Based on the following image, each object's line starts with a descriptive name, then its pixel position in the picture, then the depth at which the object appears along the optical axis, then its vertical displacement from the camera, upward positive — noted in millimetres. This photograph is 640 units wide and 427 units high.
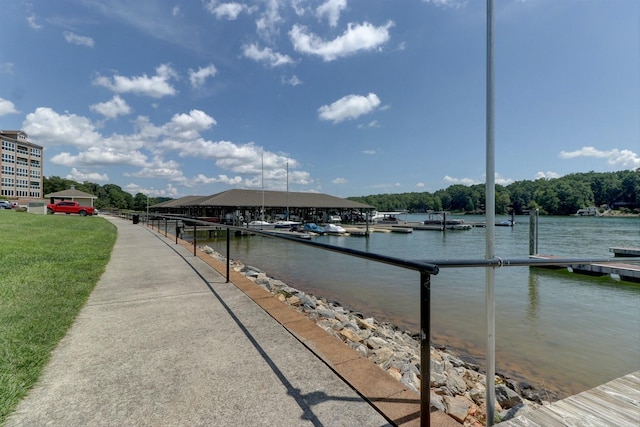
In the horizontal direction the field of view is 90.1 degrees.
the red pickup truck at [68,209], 36562 -27
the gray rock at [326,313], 6589 -2195
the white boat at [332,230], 38094 -2443
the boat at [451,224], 52688 -2399
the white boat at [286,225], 36844 -1834
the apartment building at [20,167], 63866 +8971
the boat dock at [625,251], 17278 -2422
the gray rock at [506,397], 4047 -2417
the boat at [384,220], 60853 -2010
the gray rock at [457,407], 2508 -1717
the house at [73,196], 52562 +2115
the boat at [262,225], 35344 -1775
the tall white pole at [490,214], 1823 -23
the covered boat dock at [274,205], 42688 +583
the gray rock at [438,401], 2526 -1613
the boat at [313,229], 37562 -2299
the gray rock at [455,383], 3937 -2343
